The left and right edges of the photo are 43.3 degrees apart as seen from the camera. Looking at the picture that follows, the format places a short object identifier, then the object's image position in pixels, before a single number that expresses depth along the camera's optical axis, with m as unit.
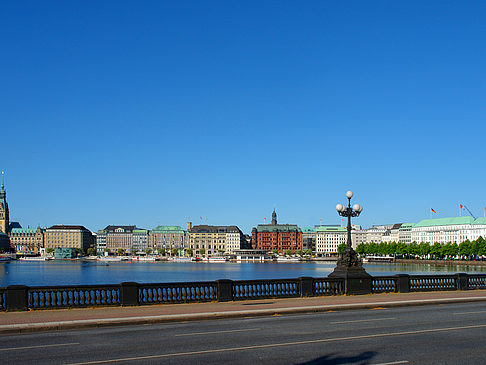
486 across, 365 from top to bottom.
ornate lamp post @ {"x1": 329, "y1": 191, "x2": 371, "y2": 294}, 35.69
